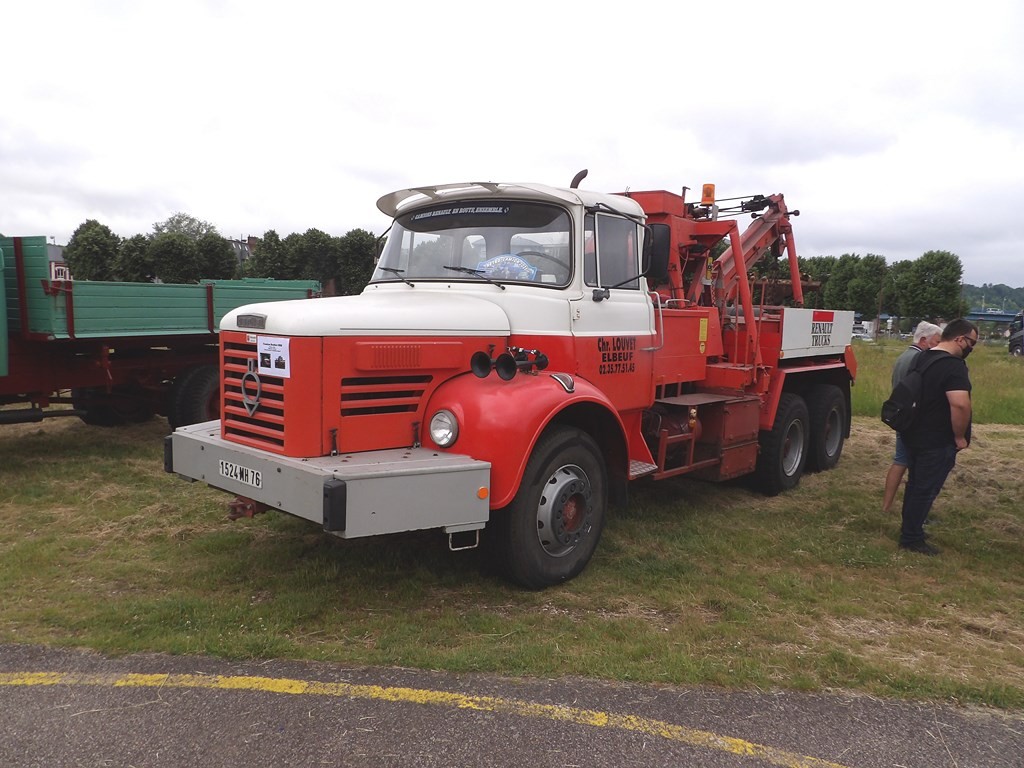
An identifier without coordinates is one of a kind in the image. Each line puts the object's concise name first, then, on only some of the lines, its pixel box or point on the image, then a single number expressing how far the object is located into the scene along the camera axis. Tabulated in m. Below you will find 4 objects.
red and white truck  3.77
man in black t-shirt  5.26
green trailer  6.71
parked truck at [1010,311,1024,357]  33.12
